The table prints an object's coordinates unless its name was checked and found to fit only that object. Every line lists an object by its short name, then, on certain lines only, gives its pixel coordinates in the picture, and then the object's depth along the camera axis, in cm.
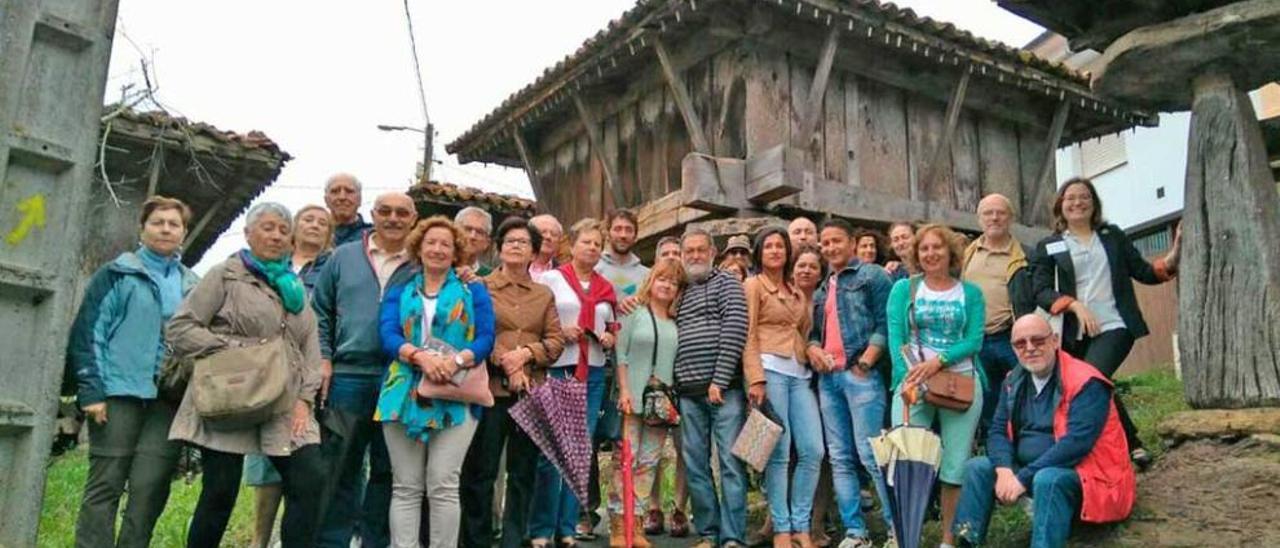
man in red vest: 434
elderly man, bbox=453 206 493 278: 525
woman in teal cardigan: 487
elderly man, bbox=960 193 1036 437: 524
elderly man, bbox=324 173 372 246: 526
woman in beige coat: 387
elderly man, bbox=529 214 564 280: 558
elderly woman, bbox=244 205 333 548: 482
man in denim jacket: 508
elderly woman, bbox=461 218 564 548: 465
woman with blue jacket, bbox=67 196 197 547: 396
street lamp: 2067
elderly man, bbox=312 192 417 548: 446
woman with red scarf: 502
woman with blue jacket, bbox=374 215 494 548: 426
